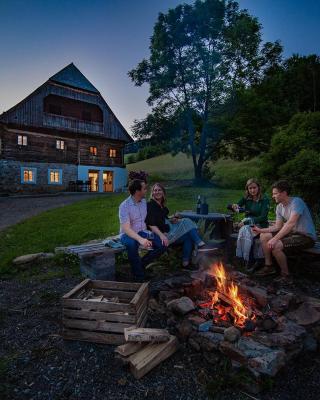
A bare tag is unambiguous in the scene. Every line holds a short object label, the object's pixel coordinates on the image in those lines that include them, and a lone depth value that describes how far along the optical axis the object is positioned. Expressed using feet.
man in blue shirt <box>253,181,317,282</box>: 14.92
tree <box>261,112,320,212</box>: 22.44
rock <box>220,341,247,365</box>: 8.34
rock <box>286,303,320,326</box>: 10.04
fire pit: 8.56
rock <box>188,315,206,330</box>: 9.87
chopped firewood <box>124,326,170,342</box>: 8.88
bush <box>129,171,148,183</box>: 16.57
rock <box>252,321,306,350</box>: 8.82
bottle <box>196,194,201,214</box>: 19.15
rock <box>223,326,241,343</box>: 8.93
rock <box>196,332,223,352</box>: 9.02
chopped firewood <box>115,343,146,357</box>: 8.80
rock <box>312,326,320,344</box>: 9.80
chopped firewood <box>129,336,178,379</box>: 8.38
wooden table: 18.66
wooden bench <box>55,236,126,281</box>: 14.26
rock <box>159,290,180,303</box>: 11.89
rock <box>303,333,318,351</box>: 9.49
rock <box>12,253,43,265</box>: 18.90
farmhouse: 73.31
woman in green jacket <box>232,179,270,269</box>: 16.44
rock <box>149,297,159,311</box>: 11.69
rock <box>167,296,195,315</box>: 10.63
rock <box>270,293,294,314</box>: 10.79
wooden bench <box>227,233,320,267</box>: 15.00
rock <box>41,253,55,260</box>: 19.88
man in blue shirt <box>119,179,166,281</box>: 14.19
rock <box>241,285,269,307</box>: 11.18
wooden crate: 9.66
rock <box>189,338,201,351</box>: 9.45
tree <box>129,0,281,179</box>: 76.69
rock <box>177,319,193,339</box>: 9.85
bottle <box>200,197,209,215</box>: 18.96
